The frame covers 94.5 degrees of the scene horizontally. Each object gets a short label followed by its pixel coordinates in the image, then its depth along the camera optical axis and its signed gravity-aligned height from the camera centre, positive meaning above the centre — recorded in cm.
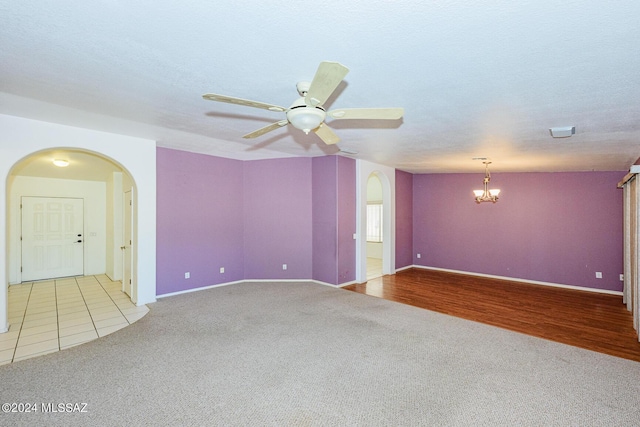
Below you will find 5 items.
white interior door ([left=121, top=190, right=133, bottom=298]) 513 -48
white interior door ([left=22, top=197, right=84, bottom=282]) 629 -43
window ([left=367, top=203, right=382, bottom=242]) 954 -20
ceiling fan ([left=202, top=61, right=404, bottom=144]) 181 +75
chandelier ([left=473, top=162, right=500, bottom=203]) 614 +44
